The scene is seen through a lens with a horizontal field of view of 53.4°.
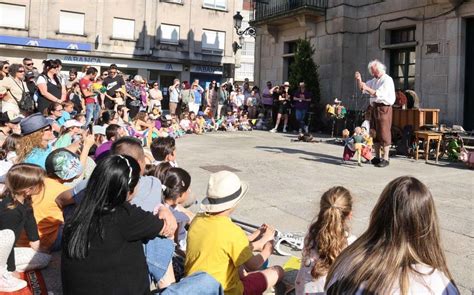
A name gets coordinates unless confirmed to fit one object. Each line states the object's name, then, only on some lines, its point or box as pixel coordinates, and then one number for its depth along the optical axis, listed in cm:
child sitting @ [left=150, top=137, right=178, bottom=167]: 544
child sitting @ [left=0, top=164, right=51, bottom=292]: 338
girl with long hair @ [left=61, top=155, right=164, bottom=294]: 259
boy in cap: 387
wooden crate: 1134
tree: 1725
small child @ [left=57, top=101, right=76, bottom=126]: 862
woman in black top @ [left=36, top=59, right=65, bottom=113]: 941
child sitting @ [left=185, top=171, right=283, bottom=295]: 301
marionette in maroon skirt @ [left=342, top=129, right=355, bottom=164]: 938
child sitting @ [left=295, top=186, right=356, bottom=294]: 292
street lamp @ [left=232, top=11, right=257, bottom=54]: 2175
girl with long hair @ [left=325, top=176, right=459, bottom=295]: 179
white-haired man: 891
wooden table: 1017
